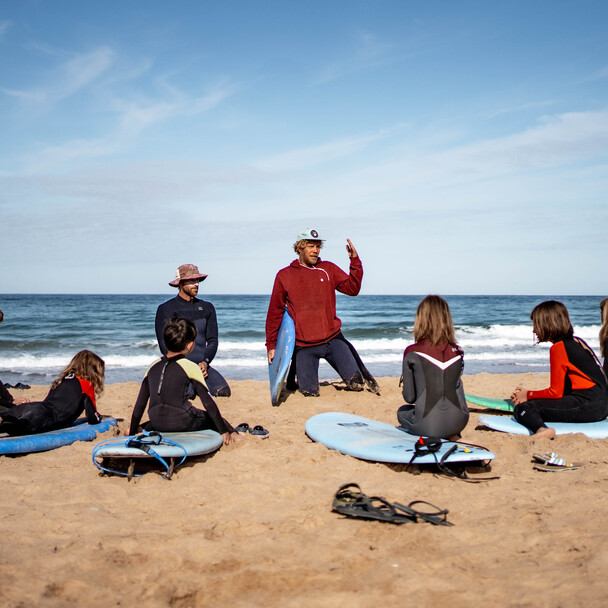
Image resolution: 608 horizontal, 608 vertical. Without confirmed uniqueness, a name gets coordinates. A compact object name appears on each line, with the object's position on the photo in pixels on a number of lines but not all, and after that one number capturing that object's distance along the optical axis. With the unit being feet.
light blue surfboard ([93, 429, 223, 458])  13.39
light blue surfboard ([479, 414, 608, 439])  16.58
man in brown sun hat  23.34
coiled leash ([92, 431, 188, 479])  13.43
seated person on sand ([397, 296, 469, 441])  14.88
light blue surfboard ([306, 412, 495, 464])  13.53
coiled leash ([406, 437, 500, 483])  13.33
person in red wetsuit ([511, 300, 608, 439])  16.30
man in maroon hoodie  23.89
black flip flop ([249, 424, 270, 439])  16.94
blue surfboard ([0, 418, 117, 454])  15.76
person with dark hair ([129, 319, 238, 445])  14.92
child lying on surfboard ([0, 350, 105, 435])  17.04
